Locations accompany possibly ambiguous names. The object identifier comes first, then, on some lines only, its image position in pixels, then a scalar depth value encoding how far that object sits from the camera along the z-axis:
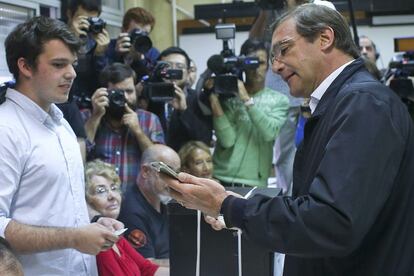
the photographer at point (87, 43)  2.97
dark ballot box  1.72
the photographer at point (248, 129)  3.23
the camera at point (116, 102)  2.90
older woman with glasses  2.13
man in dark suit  1.18
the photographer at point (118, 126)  2.90
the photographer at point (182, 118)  3.26
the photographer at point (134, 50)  3.22
